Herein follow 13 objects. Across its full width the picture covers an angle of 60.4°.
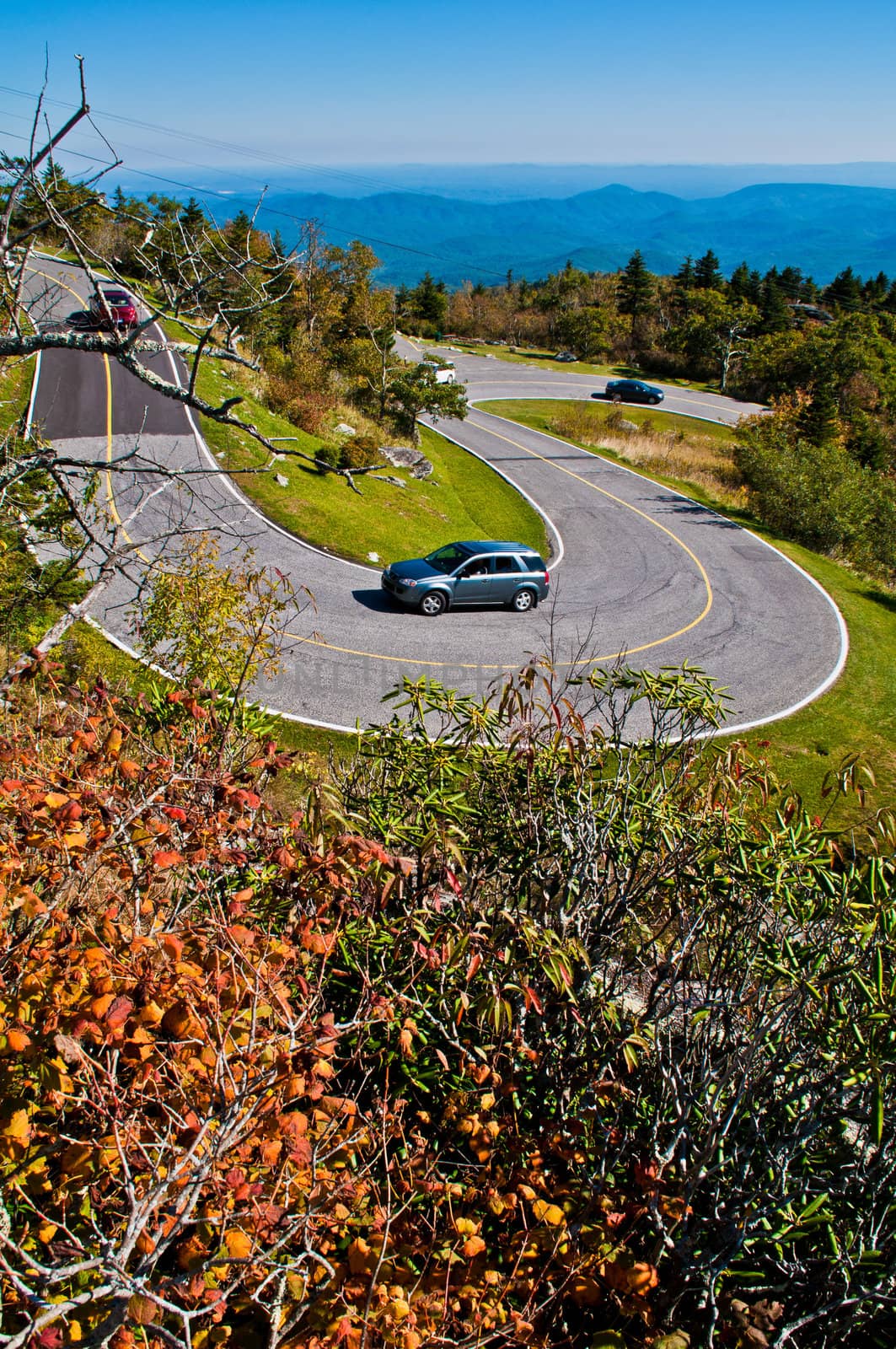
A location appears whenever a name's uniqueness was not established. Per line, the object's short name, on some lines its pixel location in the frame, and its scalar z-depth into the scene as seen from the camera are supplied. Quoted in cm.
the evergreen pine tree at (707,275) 8219
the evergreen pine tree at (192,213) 5089
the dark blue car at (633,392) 5925
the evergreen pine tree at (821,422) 4456
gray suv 2138
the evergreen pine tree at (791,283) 8775
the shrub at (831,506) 3278
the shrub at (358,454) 2939
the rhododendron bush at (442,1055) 338
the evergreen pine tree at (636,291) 7988
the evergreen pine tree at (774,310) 7394
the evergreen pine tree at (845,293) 8712
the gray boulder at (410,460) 3250
